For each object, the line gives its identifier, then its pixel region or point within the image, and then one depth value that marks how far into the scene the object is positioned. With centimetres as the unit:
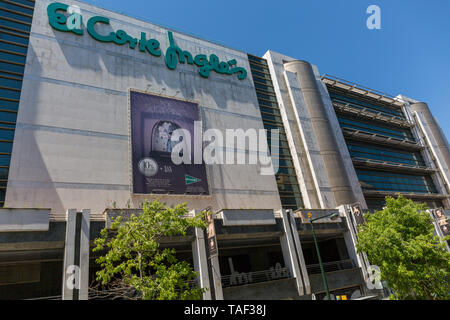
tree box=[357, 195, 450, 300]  2133
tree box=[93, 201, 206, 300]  1579
